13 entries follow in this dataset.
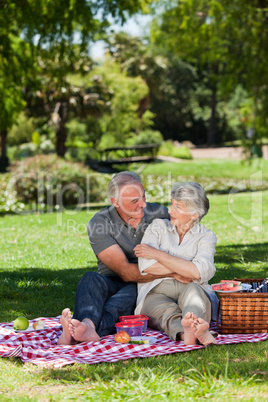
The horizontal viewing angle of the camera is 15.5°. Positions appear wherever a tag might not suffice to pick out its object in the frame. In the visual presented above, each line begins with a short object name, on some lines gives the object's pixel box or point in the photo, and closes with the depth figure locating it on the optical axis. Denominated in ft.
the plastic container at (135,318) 25.64
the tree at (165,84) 256.84
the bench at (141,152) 163.29
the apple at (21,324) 25.96
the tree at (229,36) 87.19
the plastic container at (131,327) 24.78
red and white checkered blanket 22.02
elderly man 25.45
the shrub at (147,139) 208.92
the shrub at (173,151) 196.99
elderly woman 24.71
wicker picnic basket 24.85
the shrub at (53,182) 94.93
